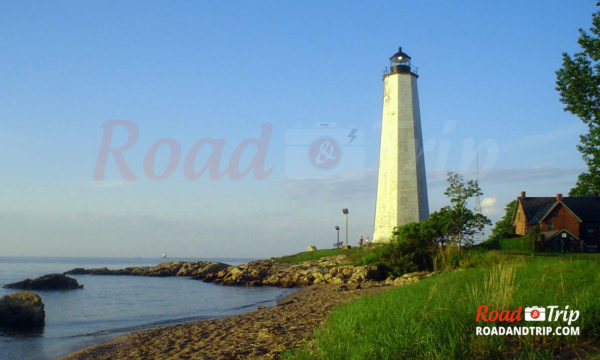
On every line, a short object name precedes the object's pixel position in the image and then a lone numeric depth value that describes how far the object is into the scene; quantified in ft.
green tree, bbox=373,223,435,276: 98.78
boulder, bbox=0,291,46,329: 65.98
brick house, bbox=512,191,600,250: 155.12
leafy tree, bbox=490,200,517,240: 194.59
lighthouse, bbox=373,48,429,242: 133.90
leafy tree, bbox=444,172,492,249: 102.01
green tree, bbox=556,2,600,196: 67.36
